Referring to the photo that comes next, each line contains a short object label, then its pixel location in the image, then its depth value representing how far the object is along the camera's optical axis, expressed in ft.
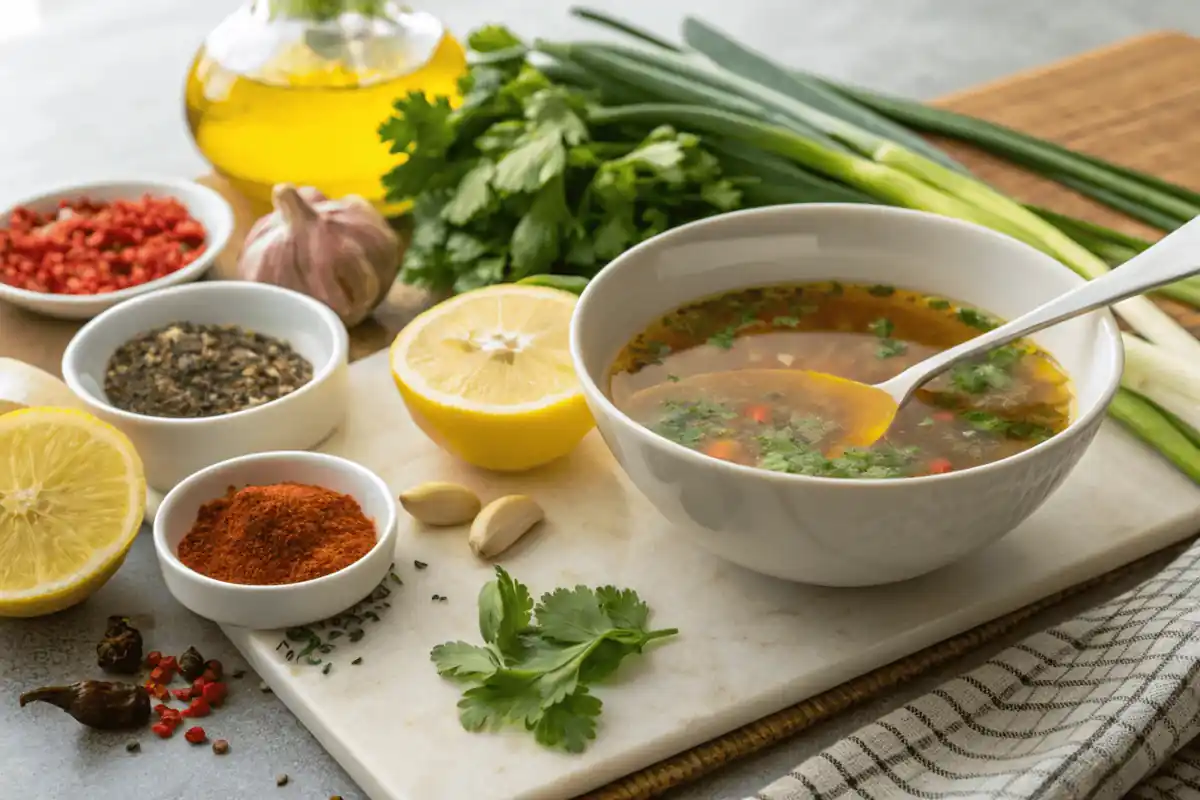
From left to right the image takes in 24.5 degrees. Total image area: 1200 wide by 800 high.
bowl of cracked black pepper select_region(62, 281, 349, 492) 2.80
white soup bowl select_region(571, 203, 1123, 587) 2.44
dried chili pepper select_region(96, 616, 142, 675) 2.58
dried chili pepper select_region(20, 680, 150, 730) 2.51
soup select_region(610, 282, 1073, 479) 2.56
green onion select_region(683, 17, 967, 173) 3.22
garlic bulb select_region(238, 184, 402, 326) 3.05
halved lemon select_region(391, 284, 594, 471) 2.75
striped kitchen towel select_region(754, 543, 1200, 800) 2.37
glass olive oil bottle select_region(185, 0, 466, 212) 3.23
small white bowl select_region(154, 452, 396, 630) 2.56
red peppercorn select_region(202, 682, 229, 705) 2.55
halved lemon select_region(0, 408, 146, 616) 2.60
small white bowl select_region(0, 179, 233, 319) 3.06
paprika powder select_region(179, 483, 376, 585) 2.59
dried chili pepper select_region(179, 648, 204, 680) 2.58
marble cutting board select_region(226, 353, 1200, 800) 2.46
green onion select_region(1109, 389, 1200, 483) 2.77
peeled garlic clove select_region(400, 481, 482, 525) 2.71
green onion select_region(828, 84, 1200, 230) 3.16
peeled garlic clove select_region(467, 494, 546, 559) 2.67
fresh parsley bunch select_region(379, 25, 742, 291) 3.04
